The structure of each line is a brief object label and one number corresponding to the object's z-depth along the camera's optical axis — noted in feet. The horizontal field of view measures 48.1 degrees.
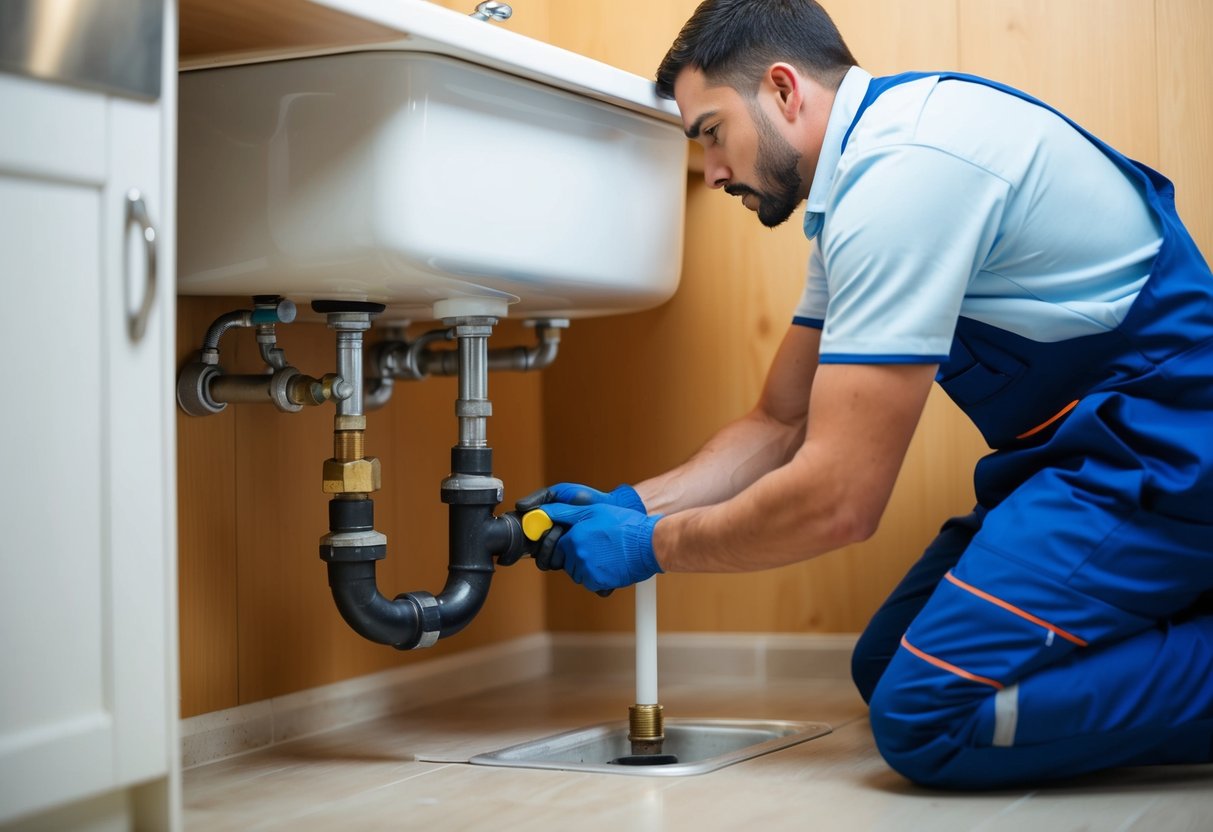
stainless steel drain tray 4.34
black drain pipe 4.05
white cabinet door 2.44
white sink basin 3.49
